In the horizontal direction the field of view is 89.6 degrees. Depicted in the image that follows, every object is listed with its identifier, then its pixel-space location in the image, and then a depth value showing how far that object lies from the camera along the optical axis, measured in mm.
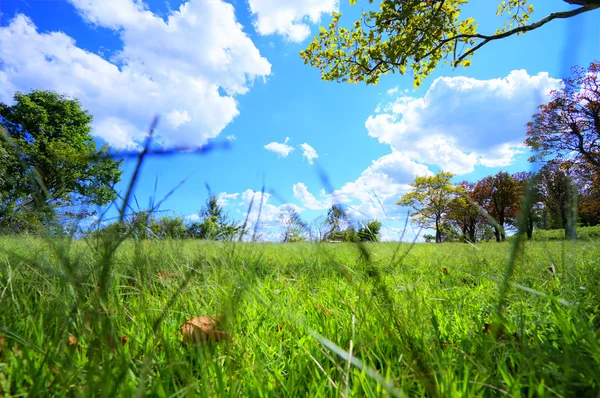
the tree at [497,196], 35562
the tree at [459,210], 33484
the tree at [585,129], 14932
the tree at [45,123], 22652
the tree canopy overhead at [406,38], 6297
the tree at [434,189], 37544
